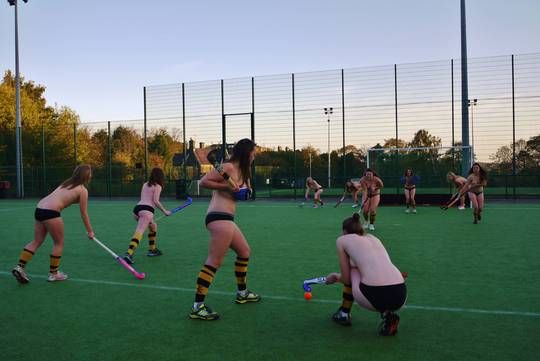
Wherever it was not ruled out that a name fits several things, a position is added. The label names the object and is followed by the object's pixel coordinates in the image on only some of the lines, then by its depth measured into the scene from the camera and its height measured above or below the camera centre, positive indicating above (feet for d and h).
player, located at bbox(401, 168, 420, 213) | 59.11 -2.15
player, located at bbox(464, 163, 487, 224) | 45.06 -1.60
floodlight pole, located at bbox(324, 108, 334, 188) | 86.42 +11.57
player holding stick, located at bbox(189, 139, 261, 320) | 16.17 -1.25
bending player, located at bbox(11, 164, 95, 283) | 21.68 -1.94
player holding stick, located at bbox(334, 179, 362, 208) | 64.49 -2.43
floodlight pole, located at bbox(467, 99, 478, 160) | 78.46 +10.61
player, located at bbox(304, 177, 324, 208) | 69.92 -2.46
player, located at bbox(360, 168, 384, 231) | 41.50 -2.03
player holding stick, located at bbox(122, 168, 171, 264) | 27.81 -1.85
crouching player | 13.78 -3.19
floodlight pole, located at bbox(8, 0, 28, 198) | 95.20 +11.28
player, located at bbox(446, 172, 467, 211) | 59.94 -1.53
